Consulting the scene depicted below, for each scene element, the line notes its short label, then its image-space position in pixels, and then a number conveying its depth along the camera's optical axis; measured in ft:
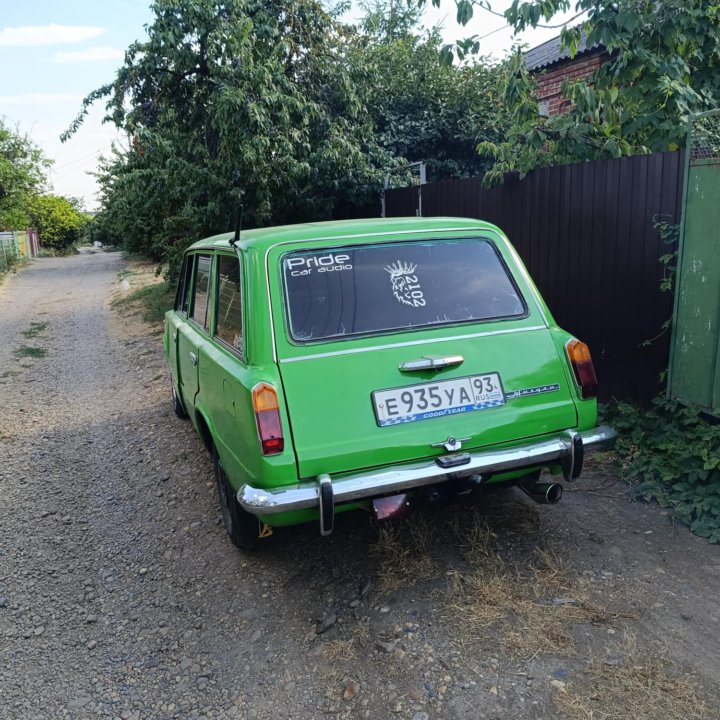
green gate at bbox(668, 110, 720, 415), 13.06
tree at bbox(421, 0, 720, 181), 15.84
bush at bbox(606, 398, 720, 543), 12.30
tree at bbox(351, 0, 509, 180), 36.70
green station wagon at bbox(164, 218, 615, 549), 9.53
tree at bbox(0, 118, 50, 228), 118.11
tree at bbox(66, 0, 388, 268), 27.66
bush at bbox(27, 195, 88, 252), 151.74
